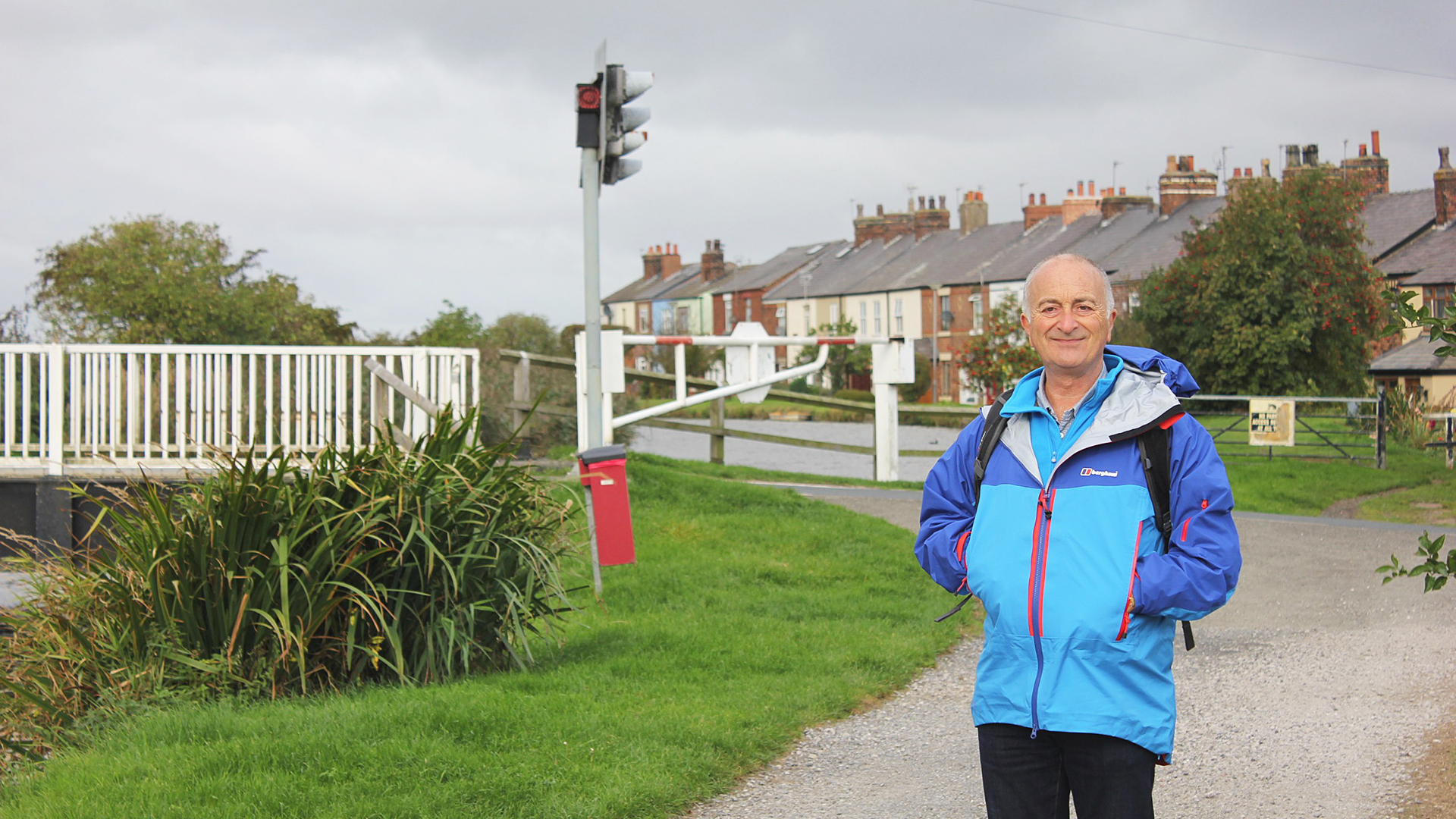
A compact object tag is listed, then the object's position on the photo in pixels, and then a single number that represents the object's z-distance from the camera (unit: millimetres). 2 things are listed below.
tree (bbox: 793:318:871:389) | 59156
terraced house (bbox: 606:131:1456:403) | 41500
